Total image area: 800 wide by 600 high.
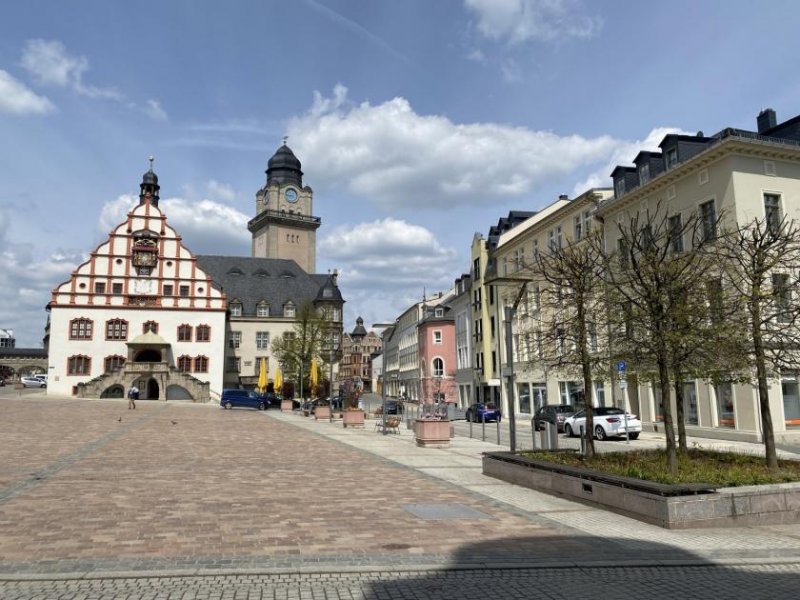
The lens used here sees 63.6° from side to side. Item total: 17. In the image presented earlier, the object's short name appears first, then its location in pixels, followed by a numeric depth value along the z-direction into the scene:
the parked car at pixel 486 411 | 39.10
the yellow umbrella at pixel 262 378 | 51.69
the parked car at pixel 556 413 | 29.02
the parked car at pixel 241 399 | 50.84
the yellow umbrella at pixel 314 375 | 45.54
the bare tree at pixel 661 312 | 11.41
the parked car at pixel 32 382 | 79.35
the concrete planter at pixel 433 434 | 21.98
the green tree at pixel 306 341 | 56.81
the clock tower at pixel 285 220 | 100.62
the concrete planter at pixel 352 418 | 31.22
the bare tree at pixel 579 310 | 13.83
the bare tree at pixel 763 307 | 11.75
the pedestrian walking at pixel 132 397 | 42.44
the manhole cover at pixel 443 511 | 9.68
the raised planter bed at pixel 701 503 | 9.02
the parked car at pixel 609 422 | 26.05
